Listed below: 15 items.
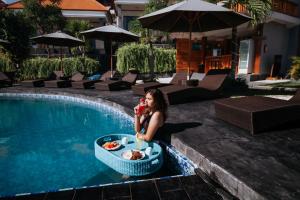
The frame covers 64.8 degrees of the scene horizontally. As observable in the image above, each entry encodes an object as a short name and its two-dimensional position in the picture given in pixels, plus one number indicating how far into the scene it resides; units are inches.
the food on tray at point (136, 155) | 141.6
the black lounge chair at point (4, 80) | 547.0
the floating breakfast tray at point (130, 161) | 136.6
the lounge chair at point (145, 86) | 354.6
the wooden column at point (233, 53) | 411.4
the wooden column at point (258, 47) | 568.3
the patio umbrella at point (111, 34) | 448.5
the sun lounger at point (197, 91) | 288.7
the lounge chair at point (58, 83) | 508.6
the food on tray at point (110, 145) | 158.4
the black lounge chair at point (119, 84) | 446.1
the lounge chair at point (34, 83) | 530.8
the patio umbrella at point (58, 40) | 520.9
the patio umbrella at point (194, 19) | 260.1
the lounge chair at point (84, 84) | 489.2
